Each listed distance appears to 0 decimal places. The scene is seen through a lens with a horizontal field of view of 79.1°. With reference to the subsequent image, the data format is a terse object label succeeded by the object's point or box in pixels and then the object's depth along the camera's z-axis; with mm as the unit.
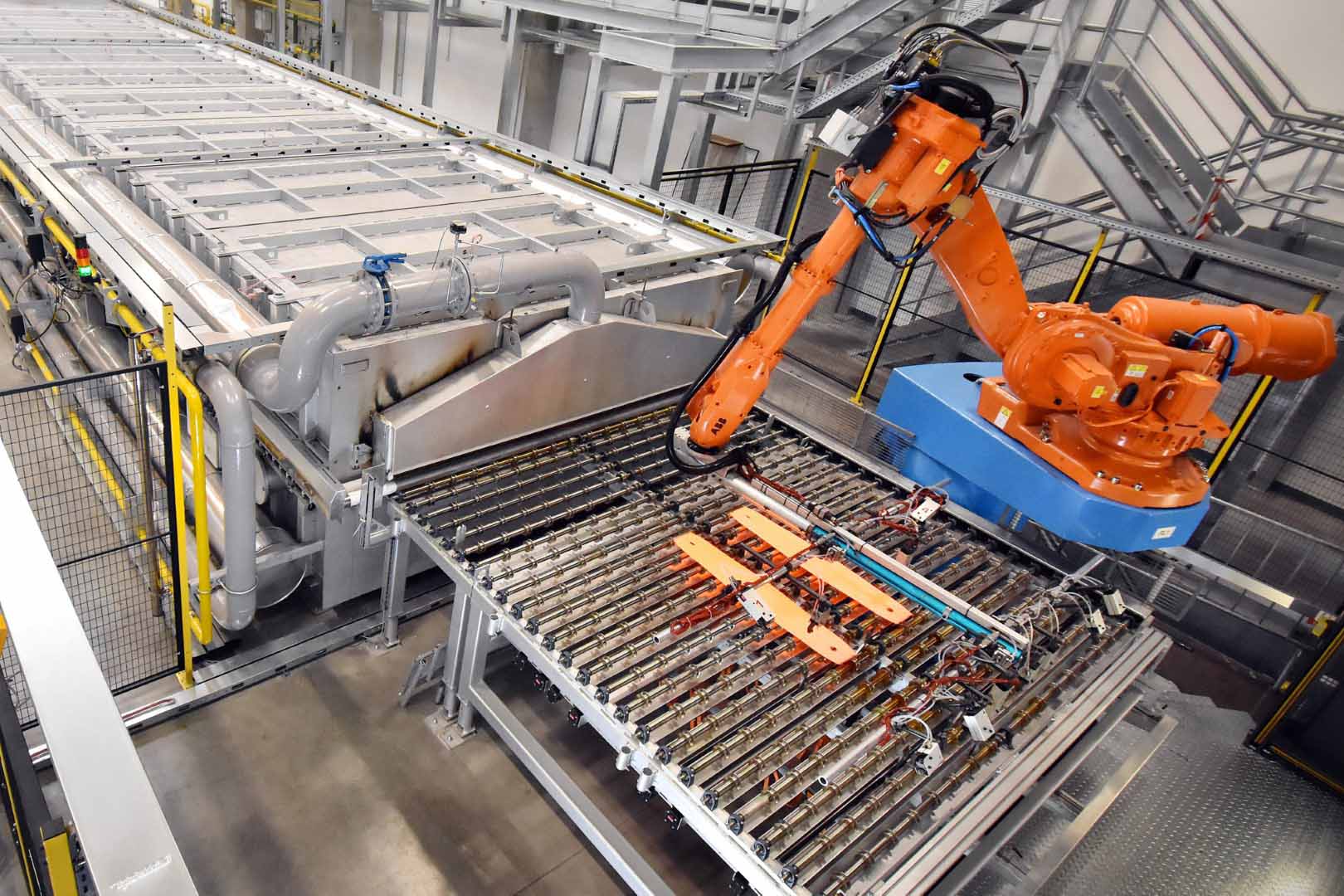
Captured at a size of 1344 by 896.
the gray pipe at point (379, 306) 3166
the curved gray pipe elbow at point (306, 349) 3143
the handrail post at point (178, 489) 3029
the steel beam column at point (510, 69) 10211
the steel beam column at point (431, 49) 10773
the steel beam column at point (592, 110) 6559
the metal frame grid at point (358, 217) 4160
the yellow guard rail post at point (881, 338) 7008
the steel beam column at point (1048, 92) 6148
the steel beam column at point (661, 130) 6098
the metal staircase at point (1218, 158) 5934
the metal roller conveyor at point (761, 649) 2633
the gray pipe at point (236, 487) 3152
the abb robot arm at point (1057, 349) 3428
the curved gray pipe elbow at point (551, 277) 3652
